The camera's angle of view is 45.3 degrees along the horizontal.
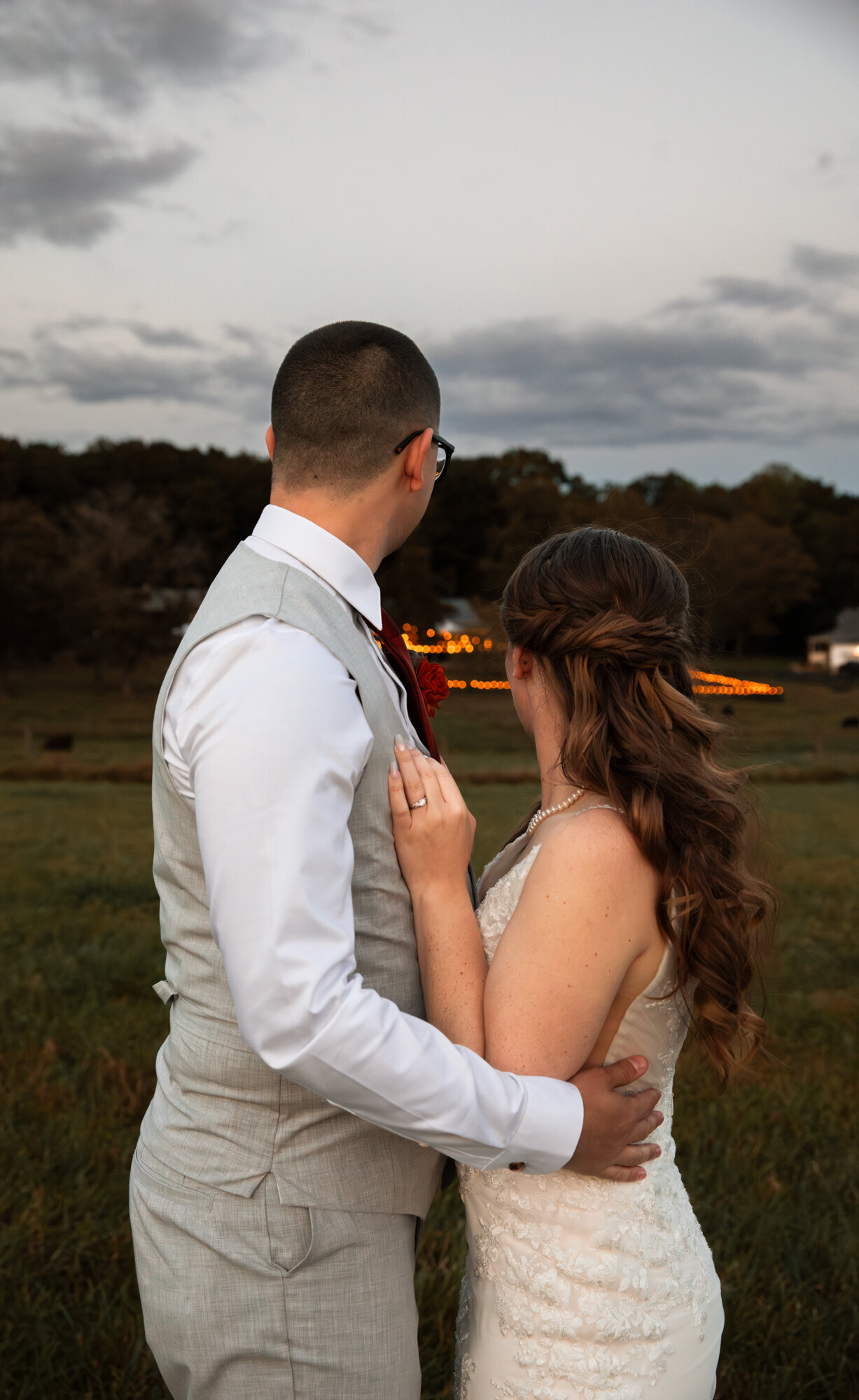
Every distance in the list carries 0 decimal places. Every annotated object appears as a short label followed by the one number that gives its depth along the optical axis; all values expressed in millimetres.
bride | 1957
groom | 1548
